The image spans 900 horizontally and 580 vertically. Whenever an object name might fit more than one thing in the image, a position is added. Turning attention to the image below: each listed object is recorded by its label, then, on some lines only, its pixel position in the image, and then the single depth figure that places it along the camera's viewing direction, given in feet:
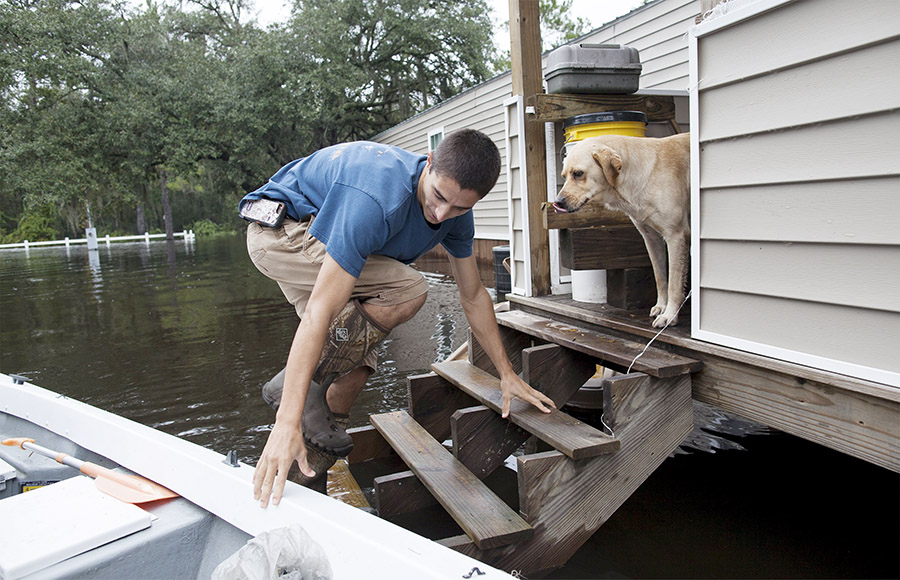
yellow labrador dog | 9.43
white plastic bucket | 11.51
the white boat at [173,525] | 4.74
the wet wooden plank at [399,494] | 8.73
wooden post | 11.79
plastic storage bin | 11.32
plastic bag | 4.84
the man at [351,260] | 6.31
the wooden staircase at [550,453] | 6.97
